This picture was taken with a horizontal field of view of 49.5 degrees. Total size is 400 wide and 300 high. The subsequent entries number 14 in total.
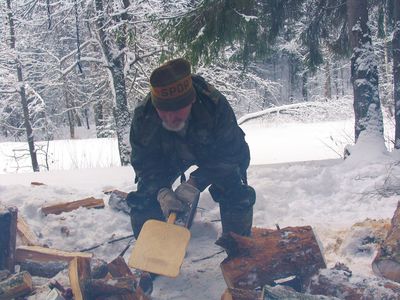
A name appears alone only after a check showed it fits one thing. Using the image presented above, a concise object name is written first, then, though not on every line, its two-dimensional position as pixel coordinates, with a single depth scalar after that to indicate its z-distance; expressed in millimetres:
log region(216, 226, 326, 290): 2309
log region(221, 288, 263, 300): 2064
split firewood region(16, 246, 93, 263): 2701
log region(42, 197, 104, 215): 3627
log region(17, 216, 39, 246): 2990
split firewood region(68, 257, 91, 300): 2199
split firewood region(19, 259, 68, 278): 2689
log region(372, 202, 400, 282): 2434
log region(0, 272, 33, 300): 2250
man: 2543
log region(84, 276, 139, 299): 2254
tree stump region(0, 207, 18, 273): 2671
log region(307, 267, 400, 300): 2074
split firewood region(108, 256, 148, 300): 2535
